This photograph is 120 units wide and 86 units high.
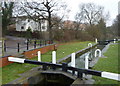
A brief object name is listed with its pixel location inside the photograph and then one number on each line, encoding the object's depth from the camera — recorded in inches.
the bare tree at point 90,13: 896.2
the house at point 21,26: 643.5
